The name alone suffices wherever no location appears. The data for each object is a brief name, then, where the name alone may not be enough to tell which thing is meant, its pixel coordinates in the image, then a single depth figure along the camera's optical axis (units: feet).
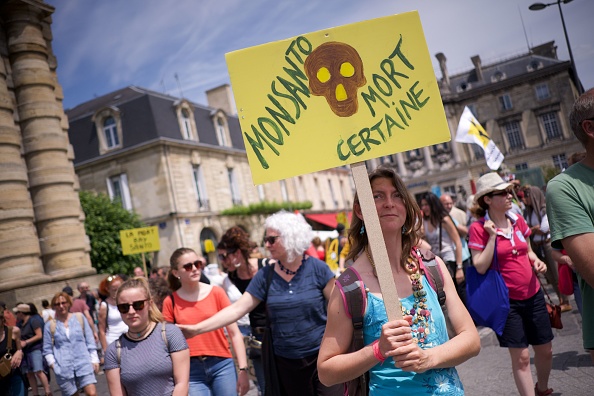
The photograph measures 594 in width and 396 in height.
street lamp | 62.08
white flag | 29.09
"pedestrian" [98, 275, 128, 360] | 22.75
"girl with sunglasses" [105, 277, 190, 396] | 11.19
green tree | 93.35
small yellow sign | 46.50
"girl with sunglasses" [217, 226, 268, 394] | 17.34
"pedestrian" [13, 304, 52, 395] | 29.08
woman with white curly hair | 12.91
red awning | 141.69
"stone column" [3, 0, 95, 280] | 42.22
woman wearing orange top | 14.20
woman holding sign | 6.89
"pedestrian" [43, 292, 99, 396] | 24.00
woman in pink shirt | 13.46
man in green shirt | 7.63
